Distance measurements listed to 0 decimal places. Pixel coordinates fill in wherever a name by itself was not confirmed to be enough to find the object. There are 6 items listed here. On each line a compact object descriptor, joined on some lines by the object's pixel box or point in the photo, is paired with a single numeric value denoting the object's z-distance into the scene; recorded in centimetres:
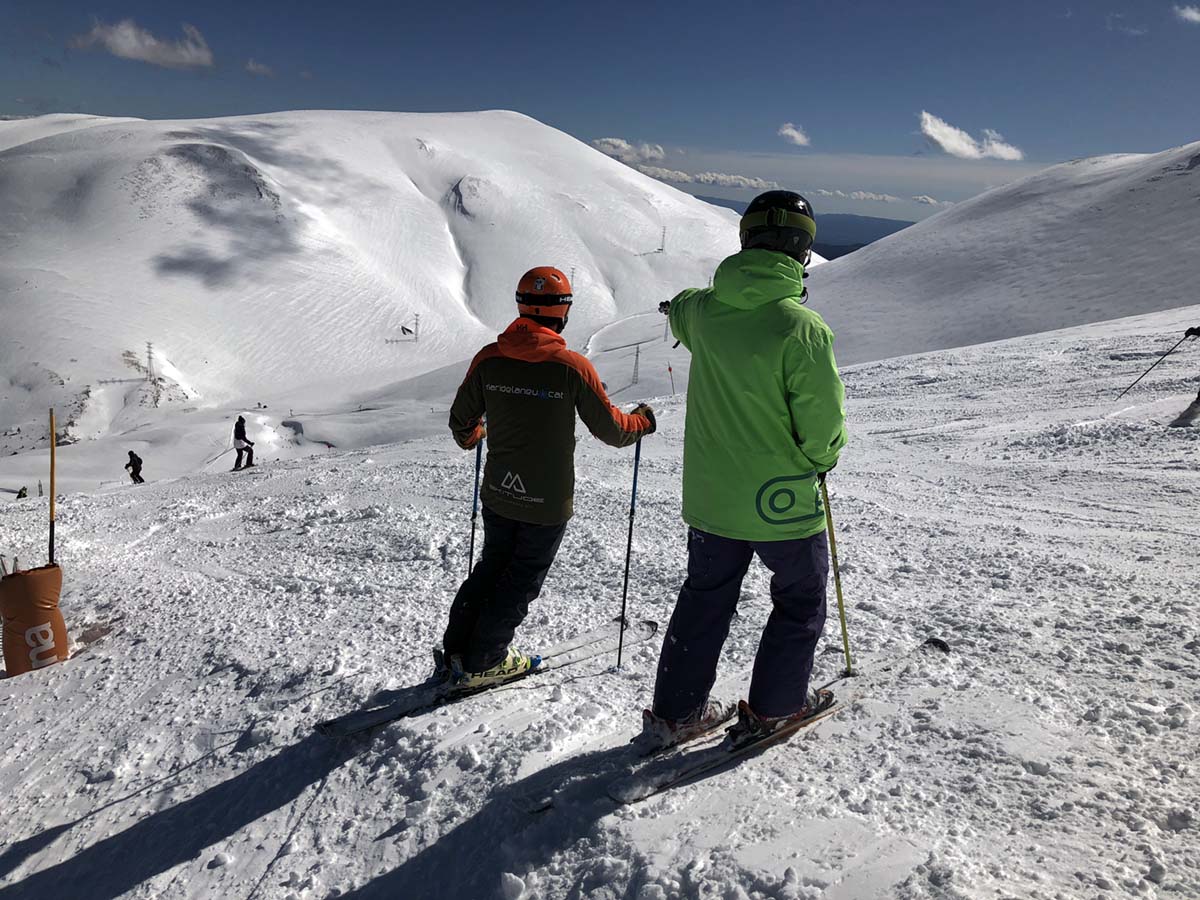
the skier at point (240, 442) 2031
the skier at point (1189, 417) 985
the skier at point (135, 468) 2218
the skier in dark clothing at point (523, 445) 387
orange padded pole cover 555
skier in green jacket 288
